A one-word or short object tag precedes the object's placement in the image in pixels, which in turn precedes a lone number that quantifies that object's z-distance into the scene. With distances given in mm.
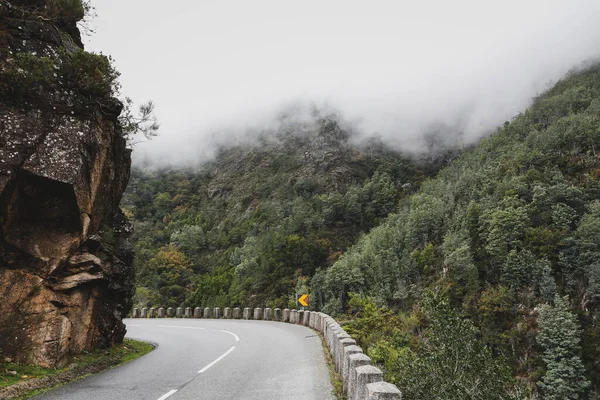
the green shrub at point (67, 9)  11836
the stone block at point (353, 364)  6375
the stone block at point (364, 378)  5332
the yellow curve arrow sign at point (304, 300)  24531
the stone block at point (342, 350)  8959
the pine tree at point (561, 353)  54469
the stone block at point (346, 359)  7736
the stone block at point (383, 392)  4504
